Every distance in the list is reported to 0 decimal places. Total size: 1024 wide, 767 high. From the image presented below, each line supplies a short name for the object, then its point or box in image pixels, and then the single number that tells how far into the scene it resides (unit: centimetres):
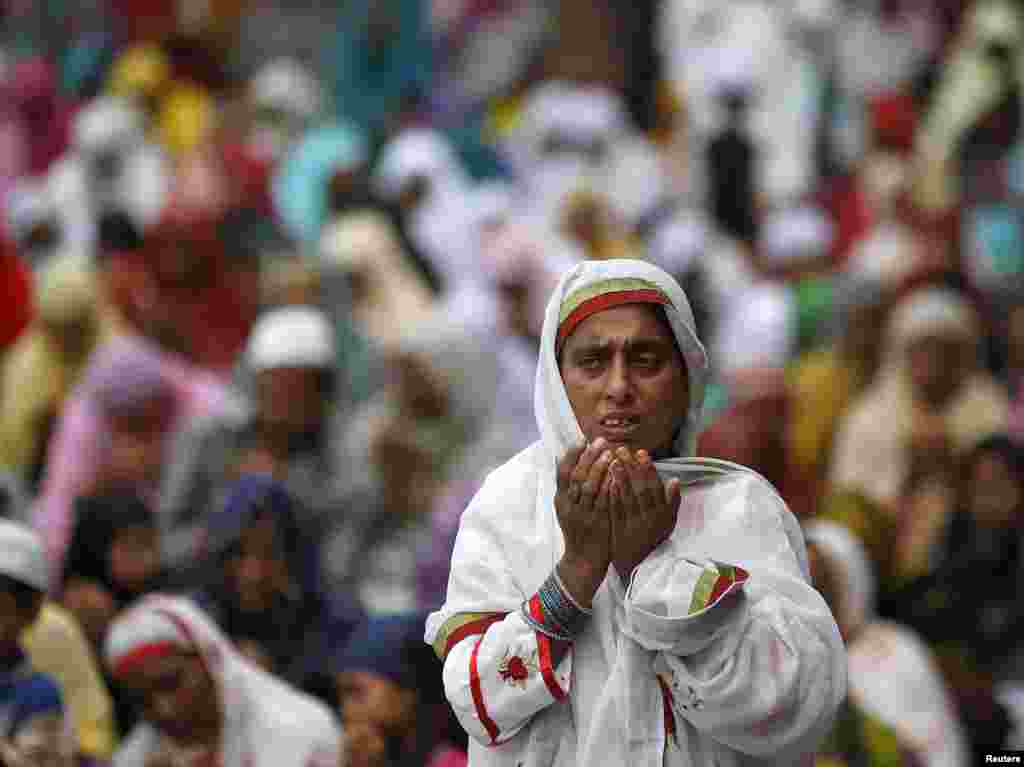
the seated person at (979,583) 1702
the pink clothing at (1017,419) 2164
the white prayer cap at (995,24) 3344
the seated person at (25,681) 1221
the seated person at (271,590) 1472
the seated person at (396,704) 1311
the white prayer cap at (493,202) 2862
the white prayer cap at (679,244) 2861
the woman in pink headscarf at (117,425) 1877
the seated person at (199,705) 1253
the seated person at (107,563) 1539
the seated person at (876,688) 1416
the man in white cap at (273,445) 1733
